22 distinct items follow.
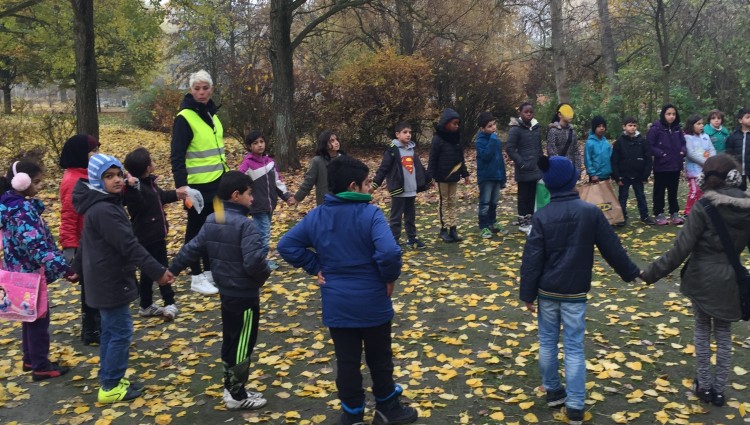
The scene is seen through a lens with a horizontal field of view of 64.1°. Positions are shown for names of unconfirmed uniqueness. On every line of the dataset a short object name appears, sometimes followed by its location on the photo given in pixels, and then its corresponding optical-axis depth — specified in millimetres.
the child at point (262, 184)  7246
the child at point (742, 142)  8930
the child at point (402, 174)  8180
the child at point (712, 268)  4051
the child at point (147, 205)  5805
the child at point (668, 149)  9109
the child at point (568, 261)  3918
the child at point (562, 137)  8852
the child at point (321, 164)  7223
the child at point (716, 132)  9594
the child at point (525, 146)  8797
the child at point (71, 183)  5418
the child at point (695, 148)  9102
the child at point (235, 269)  4199
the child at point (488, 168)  8758
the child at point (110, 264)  4398
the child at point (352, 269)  3771
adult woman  6312
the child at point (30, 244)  4855
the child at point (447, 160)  8566
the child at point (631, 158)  9141
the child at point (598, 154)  9117
